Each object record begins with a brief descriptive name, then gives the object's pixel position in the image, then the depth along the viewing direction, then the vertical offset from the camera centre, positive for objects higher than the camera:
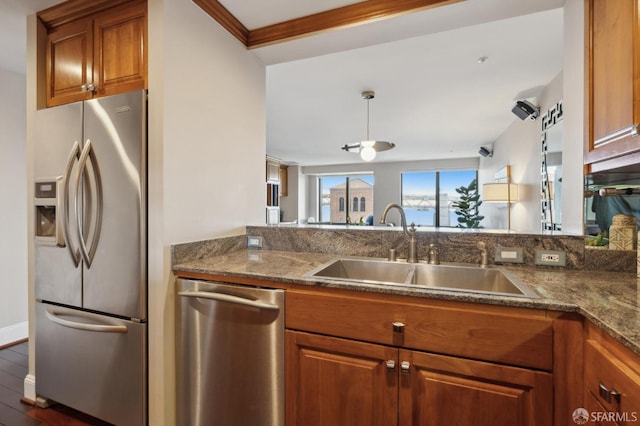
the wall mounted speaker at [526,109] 3.12 +1.07
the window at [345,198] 8.28 +0.40
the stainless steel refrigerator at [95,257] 1.51 -0.24
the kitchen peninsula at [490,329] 0.89 -0.40
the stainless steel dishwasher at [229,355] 1.31 -0.65
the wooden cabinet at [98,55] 1.55 +0.87
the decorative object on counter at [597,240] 1.43 -0.14
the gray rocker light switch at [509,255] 1.54 -0.22
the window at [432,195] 7.49 +0.43
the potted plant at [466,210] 4.84 +0.03
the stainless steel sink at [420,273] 1.45 -0.32
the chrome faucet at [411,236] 1.66 -0.14
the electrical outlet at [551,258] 1.47 -0.23
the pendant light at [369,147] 3.45 +0.76
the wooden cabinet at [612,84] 1.01 +0.48
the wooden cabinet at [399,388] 0.99 -0.64
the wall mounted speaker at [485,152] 5.63 +1.12
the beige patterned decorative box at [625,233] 1.37 -0.10
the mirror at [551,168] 2.50 +0.39
